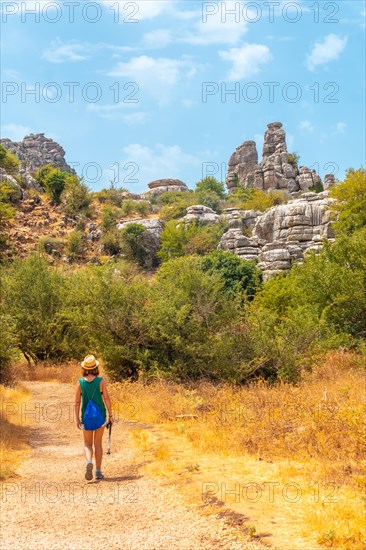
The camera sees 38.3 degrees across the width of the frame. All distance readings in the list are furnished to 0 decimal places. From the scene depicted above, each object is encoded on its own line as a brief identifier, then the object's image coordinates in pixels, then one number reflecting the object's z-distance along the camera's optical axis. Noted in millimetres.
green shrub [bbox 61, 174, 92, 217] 65438
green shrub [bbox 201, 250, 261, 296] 42562
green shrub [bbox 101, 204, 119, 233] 62688
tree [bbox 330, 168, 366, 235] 40375
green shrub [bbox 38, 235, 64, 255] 54669
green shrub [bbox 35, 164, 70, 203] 67625
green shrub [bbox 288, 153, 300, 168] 89562
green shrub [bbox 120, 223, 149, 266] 58375
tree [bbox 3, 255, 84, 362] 24500
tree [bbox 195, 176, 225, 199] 95875
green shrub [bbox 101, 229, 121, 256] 59094
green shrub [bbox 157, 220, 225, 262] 57156
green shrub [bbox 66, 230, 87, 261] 55875
